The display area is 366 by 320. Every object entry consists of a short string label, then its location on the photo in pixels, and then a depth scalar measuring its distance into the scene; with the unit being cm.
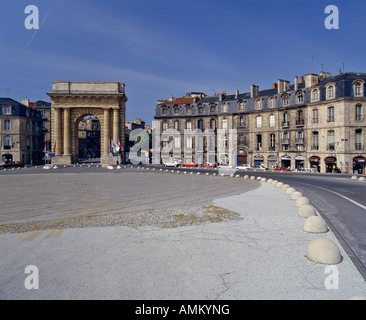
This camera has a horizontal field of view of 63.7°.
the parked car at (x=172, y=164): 5693
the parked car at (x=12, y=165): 4905
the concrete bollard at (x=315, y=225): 871
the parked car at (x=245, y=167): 4944
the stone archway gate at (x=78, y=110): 5491
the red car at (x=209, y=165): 5553
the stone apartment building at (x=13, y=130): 6197
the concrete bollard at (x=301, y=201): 1225
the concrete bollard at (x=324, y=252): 632
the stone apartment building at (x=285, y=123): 4175
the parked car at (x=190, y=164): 5741
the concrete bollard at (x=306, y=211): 1068
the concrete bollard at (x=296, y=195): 1450
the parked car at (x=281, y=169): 4816
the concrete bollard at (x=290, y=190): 1643
